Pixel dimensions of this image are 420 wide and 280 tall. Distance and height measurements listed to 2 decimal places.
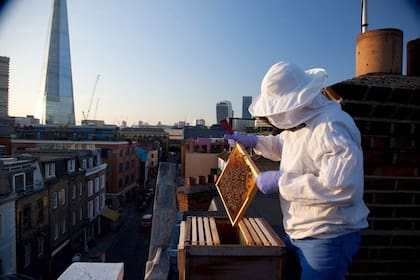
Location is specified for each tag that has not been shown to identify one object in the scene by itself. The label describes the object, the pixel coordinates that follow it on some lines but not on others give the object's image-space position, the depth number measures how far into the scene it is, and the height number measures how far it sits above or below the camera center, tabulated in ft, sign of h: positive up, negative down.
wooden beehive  6.88 -2.99
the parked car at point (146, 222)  97.45 -30.05
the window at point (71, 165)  80.12 -9.63
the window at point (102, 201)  107.14 -25.58
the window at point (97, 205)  100.80 -25.64
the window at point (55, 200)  72.02 -17.10
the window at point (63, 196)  76.33 -17.08
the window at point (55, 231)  73.00 -25.24
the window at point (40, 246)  65.26 -26.04
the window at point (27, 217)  60.03 -18.13
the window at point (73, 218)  82.52 -24.71
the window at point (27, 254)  60.91 -25.99
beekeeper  6.13 -0.87
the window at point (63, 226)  77.15 -25.26
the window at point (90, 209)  94.63 -25.37
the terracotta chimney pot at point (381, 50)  9.78 +2.94
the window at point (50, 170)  69.74 -9.43
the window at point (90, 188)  93.66 -18.20
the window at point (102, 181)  104.63 -17.99
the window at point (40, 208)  64.85 -17.41
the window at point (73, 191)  81.95 -17.01
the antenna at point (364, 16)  10.52 +4.40
